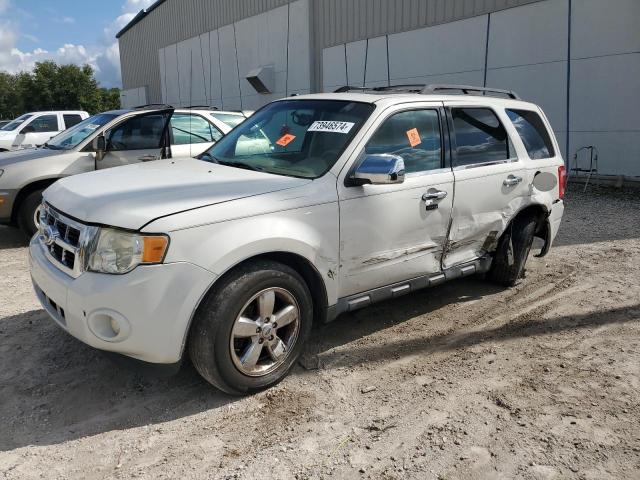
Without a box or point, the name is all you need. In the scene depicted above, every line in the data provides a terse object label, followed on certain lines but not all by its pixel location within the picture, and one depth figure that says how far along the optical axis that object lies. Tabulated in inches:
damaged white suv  110.6
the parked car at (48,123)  620.1
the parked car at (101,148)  261.4
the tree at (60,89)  2151.8
